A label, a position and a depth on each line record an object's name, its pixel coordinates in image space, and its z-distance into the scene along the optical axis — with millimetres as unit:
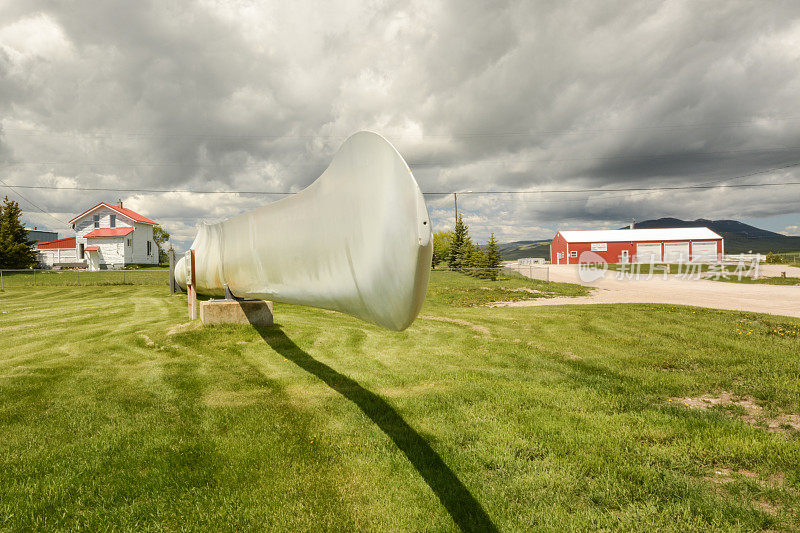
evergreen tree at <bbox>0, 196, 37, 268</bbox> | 28609
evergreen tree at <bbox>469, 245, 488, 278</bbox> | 30556
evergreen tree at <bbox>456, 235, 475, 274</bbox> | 33488
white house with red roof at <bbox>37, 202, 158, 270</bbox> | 37031
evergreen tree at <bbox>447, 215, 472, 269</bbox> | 39688
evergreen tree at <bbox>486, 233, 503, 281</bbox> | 30672
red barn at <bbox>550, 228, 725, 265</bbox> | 48219
